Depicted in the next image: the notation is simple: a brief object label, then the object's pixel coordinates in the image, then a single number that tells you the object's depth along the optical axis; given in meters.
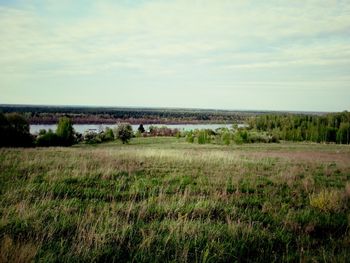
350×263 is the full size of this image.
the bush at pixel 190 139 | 75.31
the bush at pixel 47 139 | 70.75
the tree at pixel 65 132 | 73.44
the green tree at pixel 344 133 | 110.62
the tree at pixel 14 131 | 66.38
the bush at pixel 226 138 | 69.59
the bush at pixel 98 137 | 76.44
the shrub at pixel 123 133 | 69.12
